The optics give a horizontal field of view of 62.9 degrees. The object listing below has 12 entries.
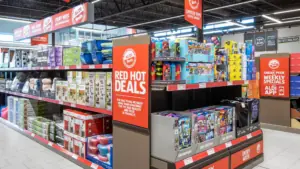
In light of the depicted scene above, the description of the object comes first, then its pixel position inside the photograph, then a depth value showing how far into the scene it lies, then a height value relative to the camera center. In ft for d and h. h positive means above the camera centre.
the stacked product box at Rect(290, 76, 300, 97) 17.21 -0.69
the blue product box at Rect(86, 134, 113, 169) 9.01 -2.97
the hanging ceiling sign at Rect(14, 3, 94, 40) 19.47 +4.96
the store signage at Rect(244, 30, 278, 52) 38.42 +5.77
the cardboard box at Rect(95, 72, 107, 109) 9.36 -0.53
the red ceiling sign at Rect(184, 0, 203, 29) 17.63 +4.79
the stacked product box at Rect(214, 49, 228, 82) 8.75 +0.40
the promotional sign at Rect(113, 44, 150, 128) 7.13 -0.26
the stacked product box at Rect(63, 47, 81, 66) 11.24 +0.96
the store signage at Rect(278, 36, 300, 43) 49.55 +7.59
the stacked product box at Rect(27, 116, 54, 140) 13.55 -2.90
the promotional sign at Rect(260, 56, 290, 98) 17.69 -0.09
